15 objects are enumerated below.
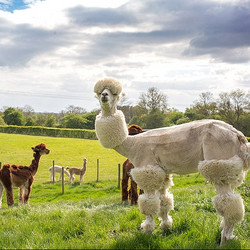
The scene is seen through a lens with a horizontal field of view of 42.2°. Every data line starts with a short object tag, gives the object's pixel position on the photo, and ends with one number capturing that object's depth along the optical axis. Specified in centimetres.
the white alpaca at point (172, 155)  488
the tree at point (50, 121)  7188
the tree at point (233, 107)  4144
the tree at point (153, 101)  4822
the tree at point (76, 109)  9006
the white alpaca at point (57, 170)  2083
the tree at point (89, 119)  5884
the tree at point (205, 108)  4522
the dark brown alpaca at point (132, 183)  899
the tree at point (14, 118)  7350
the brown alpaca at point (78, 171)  2012
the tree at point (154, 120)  4303
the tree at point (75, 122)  6047
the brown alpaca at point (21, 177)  1056
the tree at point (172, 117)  4516
